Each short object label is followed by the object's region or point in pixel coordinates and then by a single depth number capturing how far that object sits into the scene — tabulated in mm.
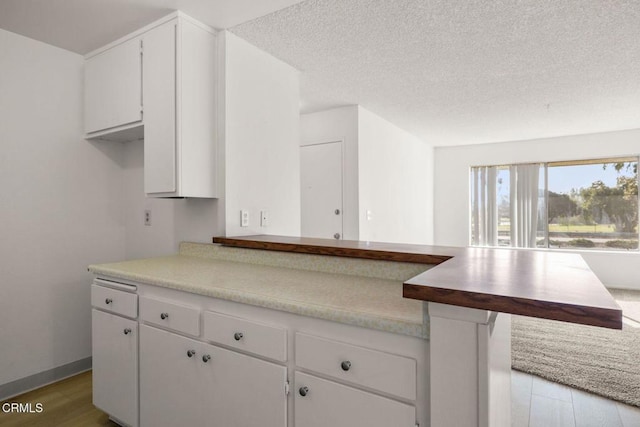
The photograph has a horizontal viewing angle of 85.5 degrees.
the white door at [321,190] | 3764
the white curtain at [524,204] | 5719
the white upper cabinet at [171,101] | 2062
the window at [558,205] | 5215
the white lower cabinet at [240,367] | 1066
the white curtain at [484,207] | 6062
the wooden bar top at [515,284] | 764
